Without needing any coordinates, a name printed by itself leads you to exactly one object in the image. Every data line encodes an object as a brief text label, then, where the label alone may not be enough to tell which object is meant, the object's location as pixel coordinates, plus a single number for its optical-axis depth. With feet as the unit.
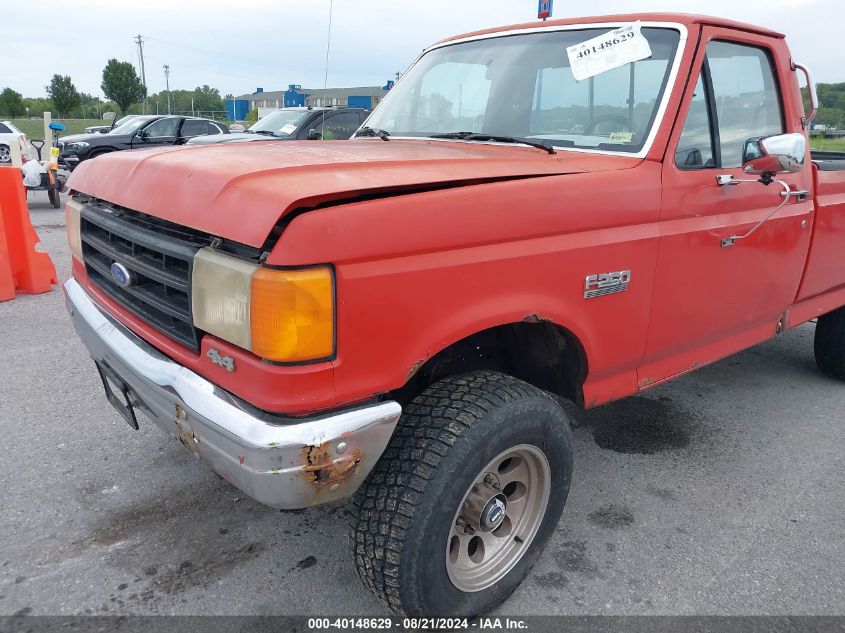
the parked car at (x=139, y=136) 48.83
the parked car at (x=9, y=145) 40.45
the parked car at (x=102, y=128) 56.00
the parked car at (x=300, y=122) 37.65
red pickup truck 5.74
